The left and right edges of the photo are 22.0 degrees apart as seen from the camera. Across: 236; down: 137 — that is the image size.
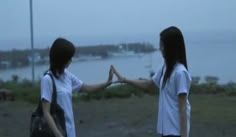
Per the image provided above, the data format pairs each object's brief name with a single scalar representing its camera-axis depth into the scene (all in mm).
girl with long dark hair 4492
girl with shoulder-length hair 4523
